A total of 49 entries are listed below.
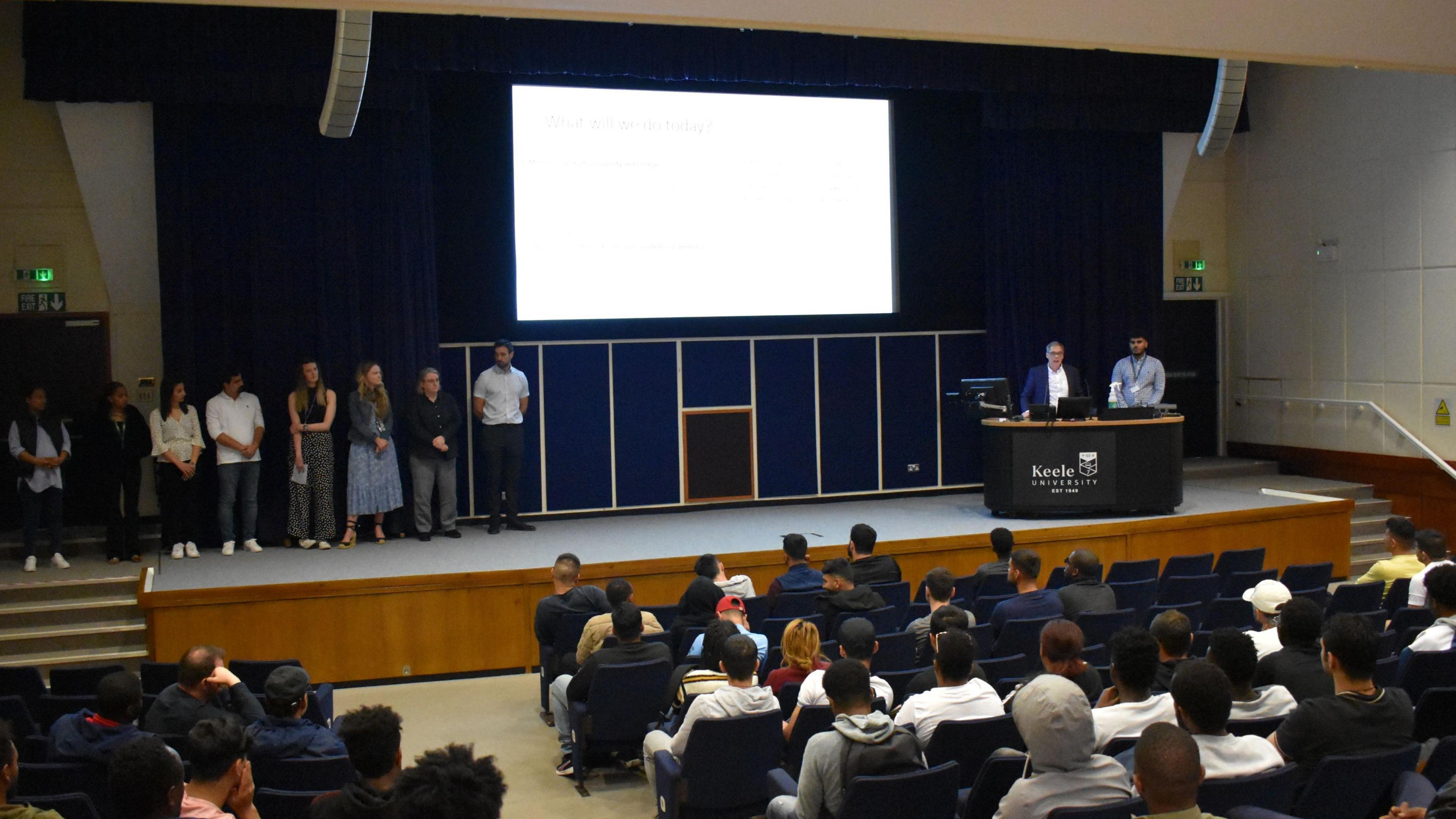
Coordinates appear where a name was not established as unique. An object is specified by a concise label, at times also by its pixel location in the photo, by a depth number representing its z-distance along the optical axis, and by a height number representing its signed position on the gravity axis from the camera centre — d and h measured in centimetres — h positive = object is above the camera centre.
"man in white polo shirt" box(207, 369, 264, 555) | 881 -50
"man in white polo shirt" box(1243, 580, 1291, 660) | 525 -106
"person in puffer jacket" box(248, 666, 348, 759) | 398 -115
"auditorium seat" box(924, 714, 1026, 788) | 391 -123
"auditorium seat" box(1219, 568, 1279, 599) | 679 -128
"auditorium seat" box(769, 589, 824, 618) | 638 -126
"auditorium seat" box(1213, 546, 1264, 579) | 791 -134
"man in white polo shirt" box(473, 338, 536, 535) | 970 -37
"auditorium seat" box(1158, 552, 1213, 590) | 745 -128
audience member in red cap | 537 -113
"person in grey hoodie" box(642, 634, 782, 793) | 434 -117
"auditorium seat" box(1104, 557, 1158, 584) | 743 -130
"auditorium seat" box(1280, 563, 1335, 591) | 692 -127
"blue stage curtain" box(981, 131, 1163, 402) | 1177 +110
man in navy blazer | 1095 -21
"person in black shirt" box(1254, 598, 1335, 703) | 425 -108
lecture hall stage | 750 -136
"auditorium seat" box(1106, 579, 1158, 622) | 672 -130
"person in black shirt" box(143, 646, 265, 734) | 439 -116
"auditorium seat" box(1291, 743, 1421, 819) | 332 -118
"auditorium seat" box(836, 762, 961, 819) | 336 -119
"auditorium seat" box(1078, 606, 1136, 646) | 566 -123
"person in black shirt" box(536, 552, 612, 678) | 630 -119
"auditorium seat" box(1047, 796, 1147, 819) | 299 -112
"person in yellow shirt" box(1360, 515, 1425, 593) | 662 -113
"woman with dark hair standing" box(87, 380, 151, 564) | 845 -55
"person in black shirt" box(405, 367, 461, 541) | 937 -53
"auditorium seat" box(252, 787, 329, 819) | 361 -126
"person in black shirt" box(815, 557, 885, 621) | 590 -112
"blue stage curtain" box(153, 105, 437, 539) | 923 +96
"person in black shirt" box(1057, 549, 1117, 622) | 588 -113
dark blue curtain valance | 870 +249
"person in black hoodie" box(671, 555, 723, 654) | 589 -115
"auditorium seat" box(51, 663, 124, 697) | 518 -126
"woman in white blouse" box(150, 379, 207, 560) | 858 -53
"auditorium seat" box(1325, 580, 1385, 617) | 618 -126
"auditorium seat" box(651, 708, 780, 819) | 431 -144
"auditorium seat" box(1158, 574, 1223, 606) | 687 -132
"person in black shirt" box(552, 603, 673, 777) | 530 -124
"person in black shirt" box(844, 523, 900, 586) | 700 -115
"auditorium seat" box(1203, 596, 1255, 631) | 618 -131
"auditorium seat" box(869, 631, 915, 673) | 547 -130
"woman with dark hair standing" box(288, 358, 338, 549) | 912 -65
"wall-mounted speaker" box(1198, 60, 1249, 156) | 848 +178
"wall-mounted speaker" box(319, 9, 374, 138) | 711 +186
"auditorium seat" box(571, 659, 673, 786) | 530 -150
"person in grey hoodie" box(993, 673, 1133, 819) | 309 -101
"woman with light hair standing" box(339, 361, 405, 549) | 916 -54
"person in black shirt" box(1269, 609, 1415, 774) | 354 -106
